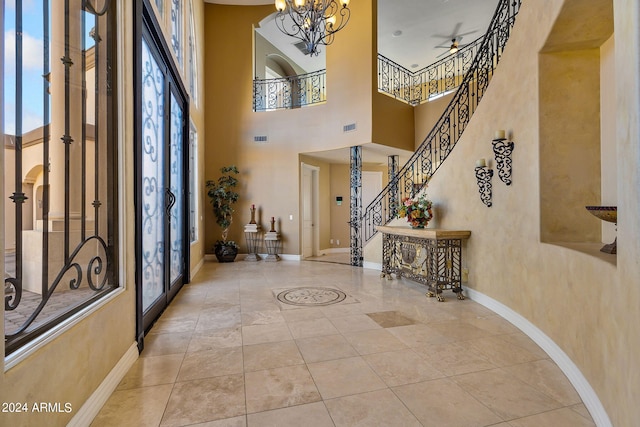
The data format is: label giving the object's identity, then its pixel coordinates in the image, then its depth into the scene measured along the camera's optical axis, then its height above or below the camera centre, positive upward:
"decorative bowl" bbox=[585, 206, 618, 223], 2.04 +0.01
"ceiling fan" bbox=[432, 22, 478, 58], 8.53 +4.96
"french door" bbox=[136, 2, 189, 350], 2.81 +0.46
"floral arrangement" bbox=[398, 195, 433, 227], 5.12 +0.04
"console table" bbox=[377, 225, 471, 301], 4.38 -0.65
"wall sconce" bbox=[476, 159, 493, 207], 3.87 +0.43
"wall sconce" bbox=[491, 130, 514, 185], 3.46 +0.66
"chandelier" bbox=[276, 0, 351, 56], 4.66 +3.10
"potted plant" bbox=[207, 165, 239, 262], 7.89 +0.25
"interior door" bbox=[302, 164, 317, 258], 8.81 +0.13
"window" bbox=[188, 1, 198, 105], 6.37 +3.32
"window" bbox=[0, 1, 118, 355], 1.37 +0.29
